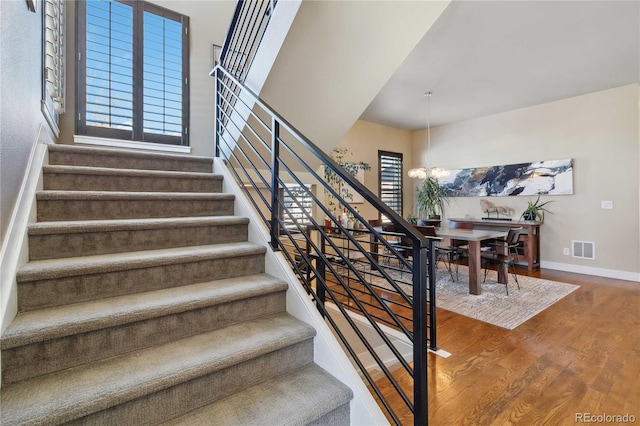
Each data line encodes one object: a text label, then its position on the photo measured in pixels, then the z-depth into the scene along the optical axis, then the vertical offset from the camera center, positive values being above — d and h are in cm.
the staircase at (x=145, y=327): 101 -46
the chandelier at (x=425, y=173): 519 +71
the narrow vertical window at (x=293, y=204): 461 +22
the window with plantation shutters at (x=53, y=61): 194 +112
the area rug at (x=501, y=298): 311 -102
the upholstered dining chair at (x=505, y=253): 398 -55
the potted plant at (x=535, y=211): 545 +5
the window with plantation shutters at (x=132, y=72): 318 +160
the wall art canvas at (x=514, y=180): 525 +66
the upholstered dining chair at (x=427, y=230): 382 -20
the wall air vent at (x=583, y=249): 498 -60
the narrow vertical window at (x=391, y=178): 691 +84
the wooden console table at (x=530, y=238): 529 -43
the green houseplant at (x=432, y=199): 637 +32
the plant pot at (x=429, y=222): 525 -15
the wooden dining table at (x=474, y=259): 378 -56
